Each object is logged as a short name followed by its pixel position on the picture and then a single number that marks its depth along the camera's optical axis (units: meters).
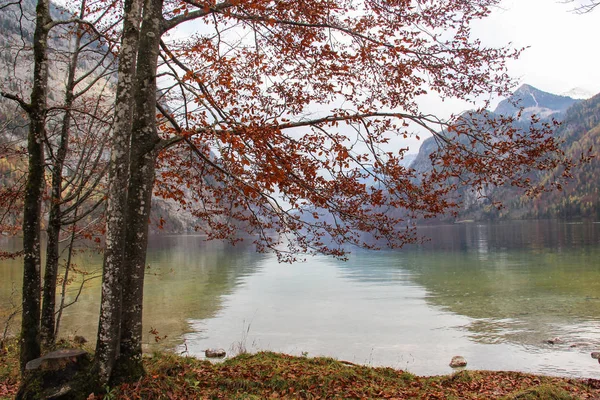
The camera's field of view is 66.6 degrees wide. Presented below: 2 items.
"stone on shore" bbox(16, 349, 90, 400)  6.36
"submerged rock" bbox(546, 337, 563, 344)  18.55
